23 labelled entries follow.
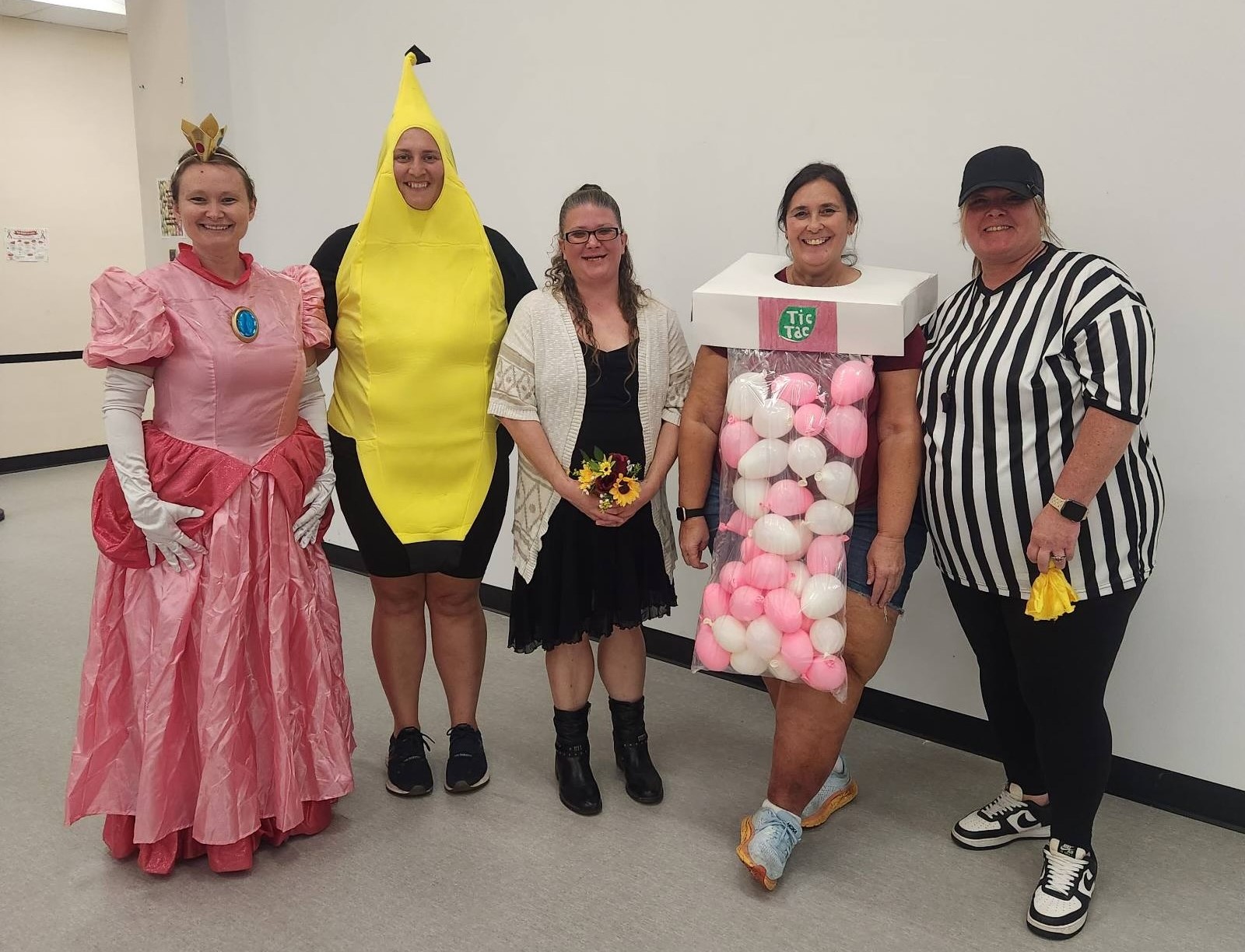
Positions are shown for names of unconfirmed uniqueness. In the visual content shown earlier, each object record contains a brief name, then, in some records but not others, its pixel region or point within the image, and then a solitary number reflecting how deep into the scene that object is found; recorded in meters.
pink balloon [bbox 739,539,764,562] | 1.99
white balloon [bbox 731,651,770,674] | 2.01
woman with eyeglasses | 2.19
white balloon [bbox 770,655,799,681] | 1.99
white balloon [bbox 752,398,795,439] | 1.96
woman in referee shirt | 1.78
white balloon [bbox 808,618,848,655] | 1.96
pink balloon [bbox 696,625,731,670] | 2.06
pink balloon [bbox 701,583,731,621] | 2.04
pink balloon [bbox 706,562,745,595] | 2.02
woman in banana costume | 2.27
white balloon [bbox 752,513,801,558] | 1.95
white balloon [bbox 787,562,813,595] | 1.96
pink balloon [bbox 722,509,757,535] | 2.02
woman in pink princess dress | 2.04
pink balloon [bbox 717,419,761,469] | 1.99
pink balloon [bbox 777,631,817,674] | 1.95
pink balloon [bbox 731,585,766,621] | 1.98
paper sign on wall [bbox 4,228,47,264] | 6.32
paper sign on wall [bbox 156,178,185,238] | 4.45
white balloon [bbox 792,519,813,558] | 1.97
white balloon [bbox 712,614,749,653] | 2.01
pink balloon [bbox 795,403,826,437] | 1.94
